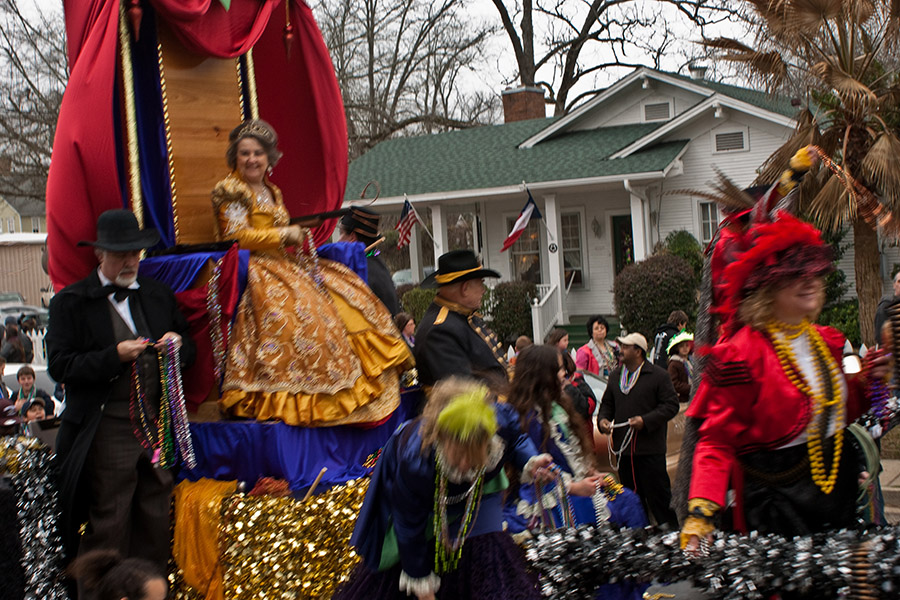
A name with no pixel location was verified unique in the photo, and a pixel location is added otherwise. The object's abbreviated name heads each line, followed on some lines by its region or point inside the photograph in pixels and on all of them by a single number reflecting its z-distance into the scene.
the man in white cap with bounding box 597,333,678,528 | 6.71
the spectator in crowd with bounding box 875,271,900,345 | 7.03
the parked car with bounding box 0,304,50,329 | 27.53
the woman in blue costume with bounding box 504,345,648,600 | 4.55
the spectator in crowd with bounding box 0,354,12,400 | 9.09
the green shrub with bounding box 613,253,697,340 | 16.36
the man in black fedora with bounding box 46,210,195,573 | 4.80
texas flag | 17.61
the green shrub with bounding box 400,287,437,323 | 19.64
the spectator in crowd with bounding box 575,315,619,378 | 9.78
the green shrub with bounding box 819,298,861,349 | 15.35
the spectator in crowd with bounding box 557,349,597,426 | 6.26
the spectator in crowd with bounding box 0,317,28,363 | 15.45
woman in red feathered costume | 3.38
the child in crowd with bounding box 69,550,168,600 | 3.29
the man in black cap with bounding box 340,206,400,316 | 6.58
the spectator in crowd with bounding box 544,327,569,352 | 8.61
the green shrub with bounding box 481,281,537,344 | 19.09
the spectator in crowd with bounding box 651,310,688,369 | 9.00
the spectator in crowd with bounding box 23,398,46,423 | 8.10
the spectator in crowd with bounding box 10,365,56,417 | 9.32
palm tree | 11.88
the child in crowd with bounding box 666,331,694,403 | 8.49
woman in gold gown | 5.23
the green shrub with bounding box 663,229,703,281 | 17.91
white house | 19.28
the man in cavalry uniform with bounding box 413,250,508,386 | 5.18
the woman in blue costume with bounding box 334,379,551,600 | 3.35
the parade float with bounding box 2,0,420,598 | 4.84
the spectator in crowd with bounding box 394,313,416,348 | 8.24
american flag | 18.42
